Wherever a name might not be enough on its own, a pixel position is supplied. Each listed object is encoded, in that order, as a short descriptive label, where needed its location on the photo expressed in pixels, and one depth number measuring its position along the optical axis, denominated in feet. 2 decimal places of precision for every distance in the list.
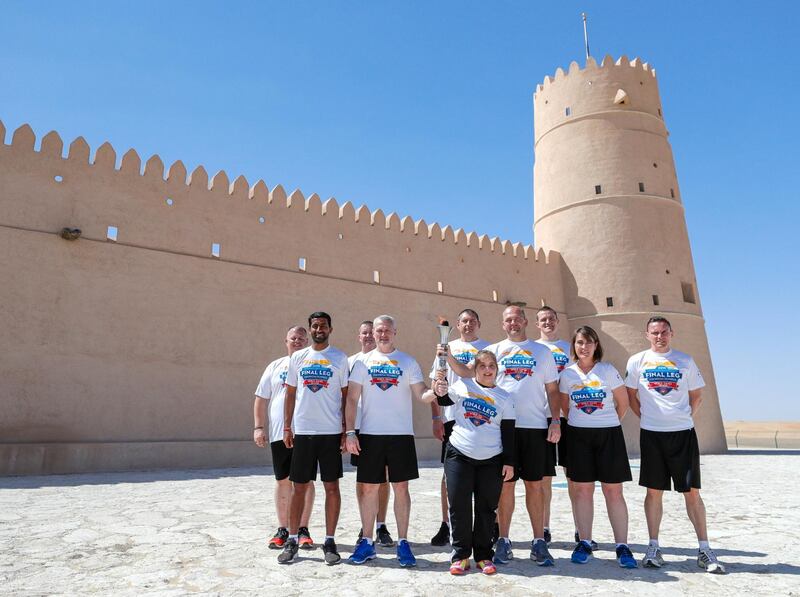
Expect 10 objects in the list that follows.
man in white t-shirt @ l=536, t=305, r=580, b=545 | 12.14
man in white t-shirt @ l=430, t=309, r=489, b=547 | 12.19
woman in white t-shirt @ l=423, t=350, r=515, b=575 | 10.27
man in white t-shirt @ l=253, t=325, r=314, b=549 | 11.87
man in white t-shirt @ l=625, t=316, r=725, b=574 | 10.96
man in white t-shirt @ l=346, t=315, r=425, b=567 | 11.10
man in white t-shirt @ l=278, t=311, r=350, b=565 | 11.39
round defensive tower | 46.55
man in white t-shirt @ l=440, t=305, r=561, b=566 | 11.27
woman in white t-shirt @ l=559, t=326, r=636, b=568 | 11.18
